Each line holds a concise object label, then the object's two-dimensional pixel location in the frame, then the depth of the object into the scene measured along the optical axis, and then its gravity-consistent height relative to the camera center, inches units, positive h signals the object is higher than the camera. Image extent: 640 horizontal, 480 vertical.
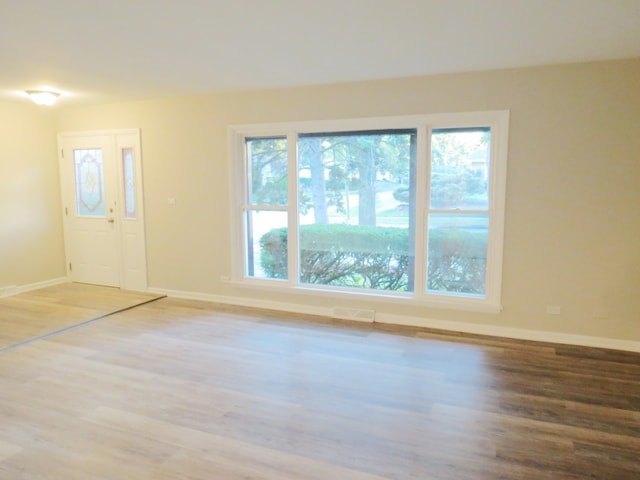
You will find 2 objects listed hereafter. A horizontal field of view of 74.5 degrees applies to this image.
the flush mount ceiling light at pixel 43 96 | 188.7 +46.7
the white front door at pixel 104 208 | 224.4 -4.8
